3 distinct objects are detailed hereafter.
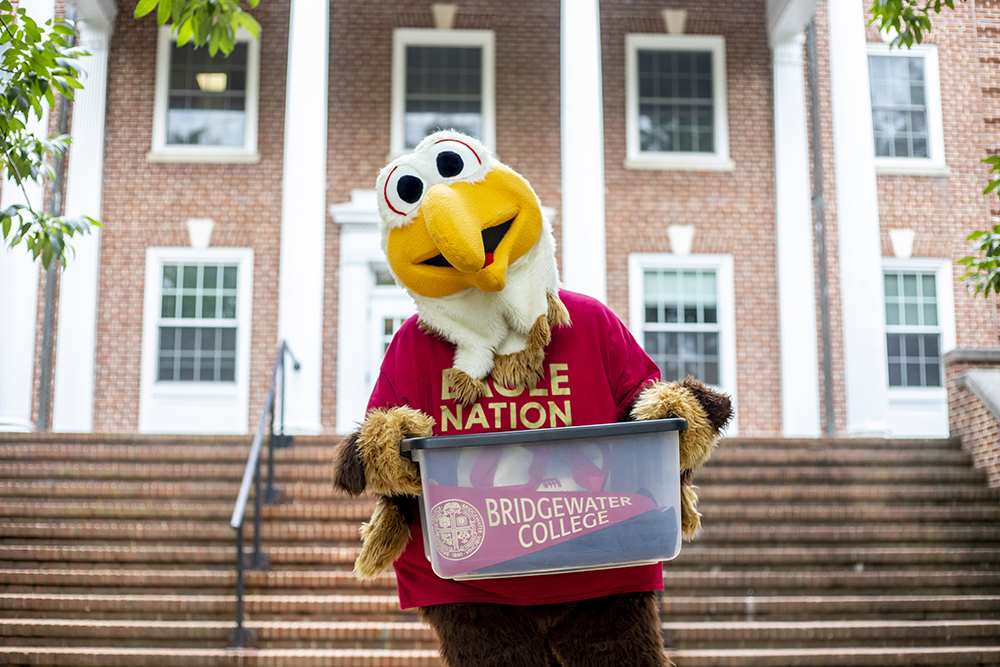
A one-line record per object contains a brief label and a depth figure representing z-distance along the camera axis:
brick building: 11.66
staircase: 5.52
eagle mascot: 2.21
